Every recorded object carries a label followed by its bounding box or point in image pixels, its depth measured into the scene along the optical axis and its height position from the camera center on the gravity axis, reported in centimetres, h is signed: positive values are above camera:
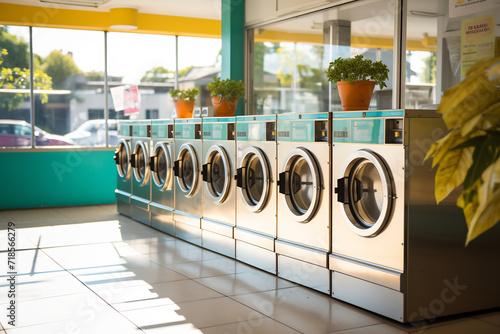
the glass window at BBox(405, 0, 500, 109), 366 +58
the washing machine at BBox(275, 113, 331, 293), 362 -48
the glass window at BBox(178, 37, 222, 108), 855 +104
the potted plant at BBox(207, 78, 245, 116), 535 +33
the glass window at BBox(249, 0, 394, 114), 441 +72
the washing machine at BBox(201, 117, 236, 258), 471 -50
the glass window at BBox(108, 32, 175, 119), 812 +91
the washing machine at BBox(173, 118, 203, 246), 524 -49
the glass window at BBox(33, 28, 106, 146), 770 +63
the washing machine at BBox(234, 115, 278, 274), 418 -49
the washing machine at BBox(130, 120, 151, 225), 636 -51
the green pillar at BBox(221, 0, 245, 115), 612 +99
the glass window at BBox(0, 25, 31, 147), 744 +56
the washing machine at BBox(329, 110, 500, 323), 302 -58
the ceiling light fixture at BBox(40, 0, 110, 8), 633 +146
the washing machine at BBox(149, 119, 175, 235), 578 -51
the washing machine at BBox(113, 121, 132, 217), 691 -51
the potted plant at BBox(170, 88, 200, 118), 615 +28
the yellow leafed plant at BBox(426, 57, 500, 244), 90 -1
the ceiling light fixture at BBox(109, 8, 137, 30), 746 +150
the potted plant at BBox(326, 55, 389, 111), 375 +34
